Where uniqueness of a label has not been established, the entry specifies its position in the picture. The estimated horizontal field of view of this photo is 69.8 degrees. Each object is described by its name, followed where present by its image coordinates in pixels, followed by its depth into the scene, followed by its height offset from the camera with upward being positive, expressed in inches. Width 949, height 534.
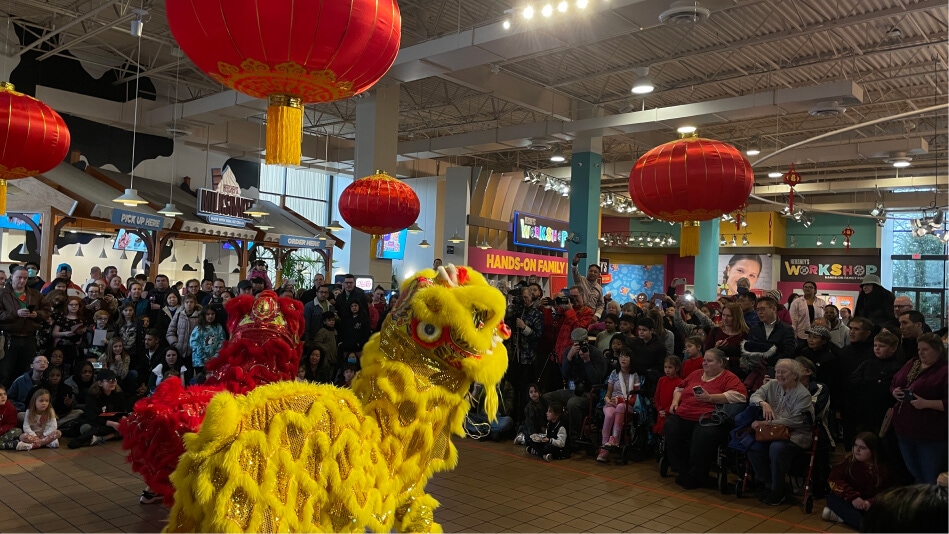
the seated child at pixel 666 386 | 220.7 -30.2
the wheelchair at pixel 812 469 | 182.5 -47.0
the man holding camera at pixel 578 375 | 242.5 -30.3
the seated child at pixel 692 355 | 225.8 -19.9
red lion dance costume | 134.4 -23.7
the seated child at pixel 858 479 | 162.4 -42.8
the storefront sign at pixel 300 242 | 552.4 +31.9
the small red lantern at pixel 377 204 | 294.2 +34.4
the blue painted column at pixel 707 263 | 727.7 +35.1
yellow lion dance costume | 89.7 -21.9
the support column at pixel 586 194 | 498.3 +71.7
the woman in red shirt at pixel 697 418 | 199.5 -38.0
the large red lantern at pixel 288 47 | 106.2 +38.2
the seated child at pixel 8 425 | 215.5 -50.3
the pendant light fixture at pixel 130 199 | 363.6 +40.1
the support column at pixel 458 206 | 692.1 +82.1
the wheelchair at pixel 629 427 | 229.9 -46.7
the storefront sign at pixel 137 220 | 406.9 +33.4
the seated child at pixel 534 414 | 243.8 -45.0
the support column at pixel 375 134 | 421.7 +93.5
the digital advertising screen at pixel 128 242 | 569.3 +26.4
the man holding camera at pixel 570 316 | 264.5 -9.8
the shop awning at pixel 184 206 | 493.6 +53.9
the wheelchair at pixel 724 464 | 197.5 -49.1
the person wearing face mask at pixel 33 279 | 296.3 -4.3
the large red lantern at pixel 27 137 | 199.0 +40.1
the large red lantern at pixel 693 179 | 214.8 +37.4
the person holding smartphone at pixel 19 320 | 250.2 -19.1
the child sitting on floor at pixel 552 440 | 230.5 -51.1
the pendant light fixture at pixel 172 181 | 437.7 +82.6
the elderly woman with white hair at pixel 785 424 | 184.7 -36.1
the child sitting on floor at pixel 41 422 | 220.2 -49.8
